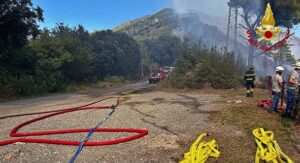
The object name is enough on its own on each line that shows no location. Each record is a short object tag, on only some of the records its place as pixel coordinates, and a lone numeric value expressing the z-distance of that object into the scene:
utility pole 26.02
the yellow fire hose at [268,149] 4.32
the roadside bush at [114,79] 25.94
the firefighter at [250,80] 10.67
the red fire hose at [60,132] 4.96
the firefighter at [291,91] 6.66
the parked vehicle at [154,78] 24.98
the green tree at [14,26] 14.16
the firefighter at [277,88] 7.02
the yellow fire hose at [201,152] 4.24
